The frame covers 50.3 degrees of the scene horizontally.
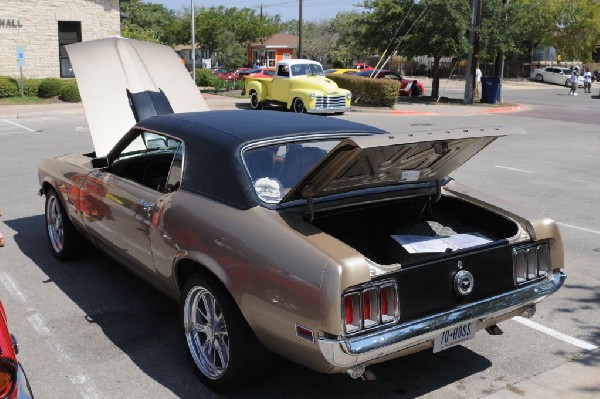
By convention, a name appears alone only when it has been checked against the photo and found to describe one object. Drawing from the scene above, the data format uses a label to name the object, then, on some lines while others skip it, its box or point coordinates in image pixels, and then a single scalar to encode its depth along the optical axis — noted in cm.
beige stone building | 2838
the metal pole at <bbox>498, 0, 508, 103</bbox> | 2992
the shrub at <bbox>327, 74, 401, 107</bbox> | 2617
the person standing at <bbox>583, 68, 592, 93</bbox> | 4444
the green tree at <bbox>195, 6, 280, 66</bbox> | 6397
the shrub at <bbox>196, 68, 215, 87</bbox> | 3756
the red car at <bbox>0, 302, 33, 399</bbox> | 258
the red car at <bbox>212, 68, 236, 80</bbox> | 4223
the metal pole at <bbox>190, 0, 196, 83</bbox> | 3506
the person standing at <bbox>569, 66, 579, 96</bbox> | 4131
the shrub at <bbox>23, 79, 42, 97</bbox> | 2730
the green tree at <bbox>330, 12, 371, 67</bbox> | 6425
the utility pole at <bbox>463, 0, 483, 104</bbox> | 2784
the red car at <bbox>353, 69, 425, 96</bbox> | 3422
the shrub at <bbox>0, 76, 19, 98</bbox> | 2642
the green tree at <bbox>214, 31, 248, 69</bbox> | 4381
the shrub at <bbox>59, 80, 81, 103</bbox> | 2669
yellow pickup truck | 2264
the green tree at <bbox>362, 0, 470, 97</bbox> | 2827
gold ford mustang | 344
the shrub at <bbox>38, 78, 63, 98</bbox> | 2698
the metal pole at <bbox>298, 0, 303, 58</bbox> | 3766
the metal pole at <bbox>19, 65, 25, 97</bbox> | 2666
